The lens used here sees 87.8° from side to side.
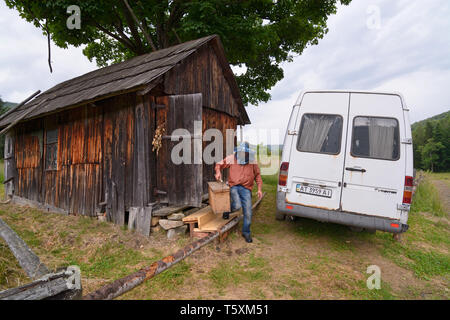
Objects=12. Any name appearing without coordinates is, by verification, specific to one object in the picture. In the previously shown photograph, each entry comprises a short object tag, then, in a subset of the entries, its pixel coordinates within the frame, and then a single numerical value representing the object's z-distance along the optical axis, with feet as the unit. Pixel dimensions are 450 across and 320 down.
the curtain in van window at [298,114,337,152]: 15.51
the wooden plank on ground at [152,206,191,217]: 18.03
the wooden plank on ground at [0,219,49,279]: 10.46
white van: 13.82
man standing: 16.30
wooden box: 16.35
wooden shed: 18.49
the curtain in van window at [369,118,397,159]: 14.28
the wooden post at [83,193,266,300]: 8.04
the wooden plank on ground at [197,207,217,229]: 16.67
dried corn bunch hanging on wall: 18.56
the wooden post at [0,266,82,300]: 6.79
